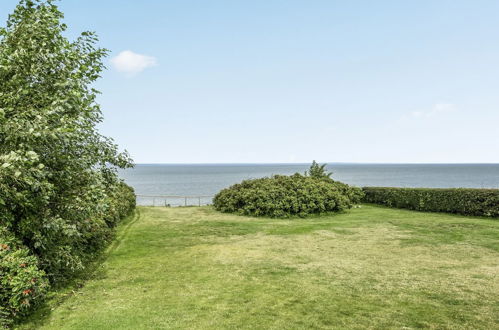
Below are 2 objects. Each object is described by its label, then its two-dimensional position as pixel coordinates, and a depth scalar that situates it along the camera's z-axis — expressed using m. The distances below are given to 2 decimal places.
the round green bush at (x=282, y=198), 19.95
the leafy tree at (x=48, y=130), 5.93
